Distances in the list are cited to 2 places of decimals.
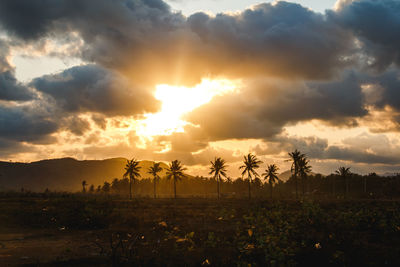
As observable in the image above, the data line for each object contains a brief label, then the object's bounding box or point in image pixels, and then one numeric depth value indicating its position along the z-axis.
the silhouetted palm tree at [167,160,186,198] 92.29
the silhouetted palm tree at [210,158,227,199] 90.77
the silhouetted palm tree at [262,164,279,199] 92.45
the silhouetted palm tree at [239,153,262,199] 86.19
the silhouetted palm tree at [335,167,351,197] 99.57
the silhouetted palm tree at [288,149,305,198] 82.69
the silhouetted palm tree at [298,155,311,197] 84.00
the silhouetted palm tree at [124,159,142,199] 93.92
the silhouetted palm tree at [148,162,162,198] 103.07
